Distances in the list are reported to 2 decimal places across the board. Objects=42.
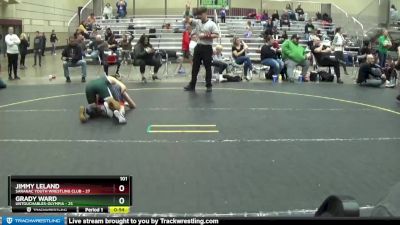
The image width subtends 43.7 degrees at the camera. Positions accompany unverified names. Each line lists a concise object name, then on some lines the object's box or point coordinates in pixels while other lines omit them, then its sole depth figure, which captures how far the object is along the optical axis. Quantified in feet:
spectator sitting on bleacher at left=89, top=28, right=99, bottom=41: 77.94
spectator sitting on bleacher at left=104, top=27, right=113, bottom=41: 69.73
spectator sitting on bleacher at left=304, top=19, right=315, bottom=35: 87.15
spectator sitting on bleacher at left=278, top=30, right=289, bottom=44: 75.64
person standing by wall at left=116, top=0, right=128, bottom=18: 103.35
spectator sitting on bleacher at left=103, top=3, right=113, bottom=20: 101.41
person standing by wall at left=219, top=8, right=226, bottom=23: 96.48
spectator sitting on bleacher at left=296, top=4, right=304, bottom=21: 102.64
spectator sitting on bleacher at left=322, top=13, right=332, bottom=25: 98.84
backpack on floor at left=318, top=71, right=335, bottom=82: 49.34
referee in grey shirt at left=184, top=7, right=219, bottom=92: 37.50
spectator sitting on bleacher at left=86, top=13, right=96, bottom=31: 89.30
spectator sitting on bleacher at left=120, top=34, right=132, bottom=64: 61.93
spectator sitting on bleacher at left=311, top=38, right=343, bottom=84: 49.85
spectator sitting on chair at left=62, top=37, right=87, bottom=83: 48.23
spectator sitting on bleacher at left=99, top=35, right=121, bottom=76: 51.47
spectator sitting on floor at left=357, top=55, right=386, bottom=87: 44.65
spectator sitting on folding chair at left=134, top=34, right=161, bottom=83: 48.01
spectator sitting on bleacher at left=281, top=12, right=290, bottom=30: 95.30
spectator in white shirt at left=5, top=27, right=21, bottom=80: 52.31
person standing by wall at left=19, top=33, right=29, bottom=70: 61.67
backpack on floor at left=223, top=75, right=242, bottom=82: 47.77
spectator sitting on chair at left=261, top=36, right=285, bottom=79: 48.98
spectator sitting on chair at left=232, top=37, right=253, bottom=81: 50.29
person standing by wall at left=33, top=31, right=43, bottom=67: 72.87
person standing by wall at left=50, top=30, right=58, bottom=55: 96.37
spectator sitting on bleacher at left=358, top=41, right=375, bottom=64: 53.16
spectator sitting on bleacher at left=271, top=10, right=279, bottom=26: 94.30
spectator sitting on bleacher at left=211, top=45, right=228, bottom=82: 47.70
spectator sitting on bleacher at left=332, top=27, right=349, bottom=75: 52.34
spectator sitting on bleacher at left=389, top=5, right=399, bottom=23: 89.61
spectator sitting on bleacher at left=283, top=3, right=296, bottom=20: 100.93
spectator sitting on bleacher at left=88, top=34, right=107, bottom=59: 55.57
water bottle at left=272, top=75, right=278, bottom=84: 47.95
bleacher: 82.64
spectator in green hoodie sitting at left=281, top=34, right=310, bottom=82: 48.55
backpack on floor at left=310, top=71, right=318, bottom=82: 49.26
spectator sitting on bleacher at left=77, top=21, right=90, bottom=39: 78.48
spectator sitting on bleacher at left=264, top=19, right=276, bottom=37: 84.83
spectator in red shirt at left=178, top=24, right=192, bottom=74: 63.16
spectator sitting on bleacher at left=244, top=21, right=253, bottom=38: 86.38
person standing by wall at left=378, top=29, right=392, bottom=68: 57.31
